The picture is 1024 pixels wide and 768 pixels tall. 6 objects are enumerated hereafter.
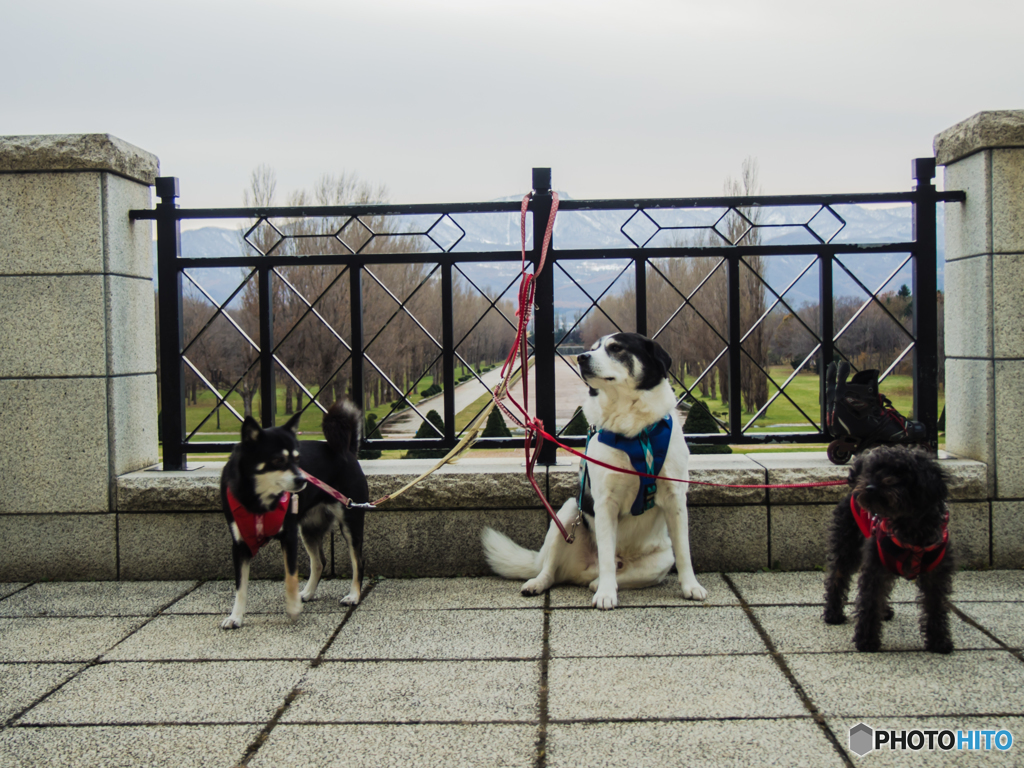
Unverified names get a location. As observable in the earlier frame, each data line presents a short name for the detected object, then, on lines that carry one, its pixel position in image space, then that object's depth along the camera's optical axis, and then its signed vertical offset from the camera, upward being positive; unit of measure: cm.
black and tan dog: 355 -61
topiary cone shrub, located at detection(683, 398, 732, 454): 762 -64
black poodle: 303 -73
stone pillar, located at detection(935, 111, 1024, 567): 443 +36
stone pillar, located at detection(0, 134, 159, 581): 453 +15
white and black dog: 382 -66
